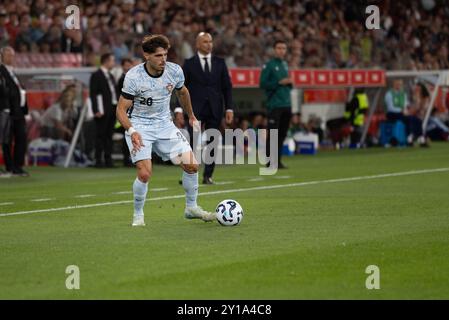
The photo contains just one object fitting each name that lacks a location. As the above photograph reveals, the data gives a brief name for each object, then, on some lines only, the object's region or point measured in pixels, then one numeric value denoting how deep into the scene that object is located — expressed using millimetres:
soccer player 13141
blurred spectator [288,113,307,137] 30016
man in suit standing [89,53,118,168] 24547
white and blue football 13266
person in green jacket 23438
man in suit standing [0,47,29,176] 22125
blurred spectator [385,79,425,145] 31969
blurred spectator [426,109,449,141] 34969
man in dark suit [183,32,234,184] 19562
